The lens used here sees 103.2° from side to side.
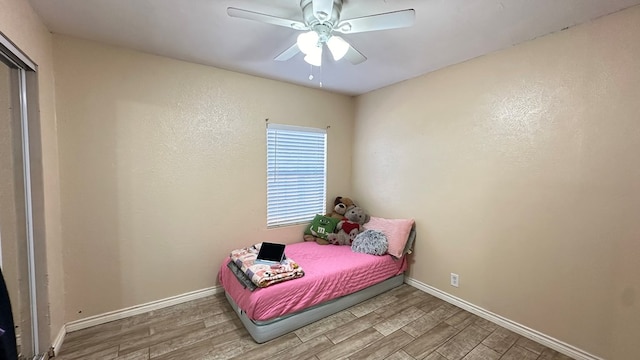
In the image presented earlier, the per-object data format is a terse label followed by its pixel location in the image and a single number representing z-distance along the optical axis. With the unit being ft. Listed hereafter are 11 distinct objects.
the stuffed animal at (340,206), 11.46
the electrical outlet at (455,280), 8.45
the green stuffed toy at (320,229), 10.52
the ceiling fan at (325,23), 4.65
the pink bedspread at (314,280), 6.67
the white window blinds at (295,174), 10.21
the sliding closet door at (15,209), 4.97
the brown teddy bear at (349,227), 10.34
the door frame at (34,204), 5.49
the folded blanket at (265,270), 6.91
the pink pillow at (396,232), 9.29
